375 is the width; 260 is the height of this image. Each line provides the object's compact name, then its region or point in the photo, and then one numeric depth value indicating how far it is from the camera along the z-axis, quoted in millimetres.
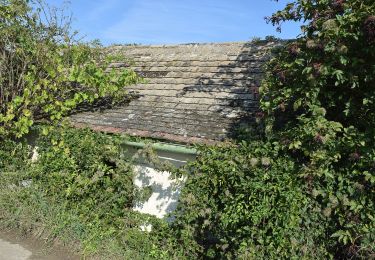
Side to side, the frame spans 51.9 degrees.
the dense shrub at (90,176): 7105
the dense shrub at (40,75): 8078
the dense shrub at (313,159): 4844
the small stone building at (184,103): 6891
